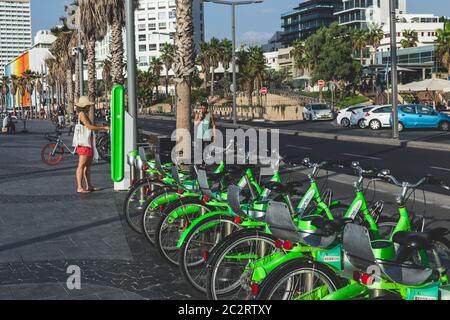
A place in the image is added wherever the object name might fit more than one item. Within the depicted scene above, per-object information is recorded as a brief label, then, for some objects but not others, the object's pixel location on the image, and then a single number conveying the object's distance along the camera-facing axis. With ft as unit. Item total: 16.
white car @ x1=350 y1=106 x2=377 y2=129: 122.66
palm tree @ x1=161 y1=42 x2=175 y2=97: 369.09
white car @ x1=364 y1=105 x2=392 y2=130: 116.26
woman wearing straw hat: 36.70
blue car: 107.14
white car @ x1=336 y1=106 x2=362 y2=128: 129.04
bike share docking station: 32.83
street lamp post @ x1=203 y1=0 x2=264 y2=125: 127.85
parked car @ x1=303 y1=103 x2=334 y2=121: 158.79
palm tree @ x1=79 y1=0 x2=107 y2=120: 93.61
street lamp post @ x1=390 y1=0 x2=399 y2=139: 78.89
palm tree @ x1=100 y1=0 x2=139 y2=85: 84.55
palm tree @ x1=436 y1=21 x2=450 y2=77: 218.18
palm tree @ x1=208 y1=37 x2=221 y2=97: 326.24
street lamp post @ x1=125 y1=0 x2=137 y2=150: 36.76
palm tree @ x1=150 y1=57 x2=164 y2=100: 385.09
